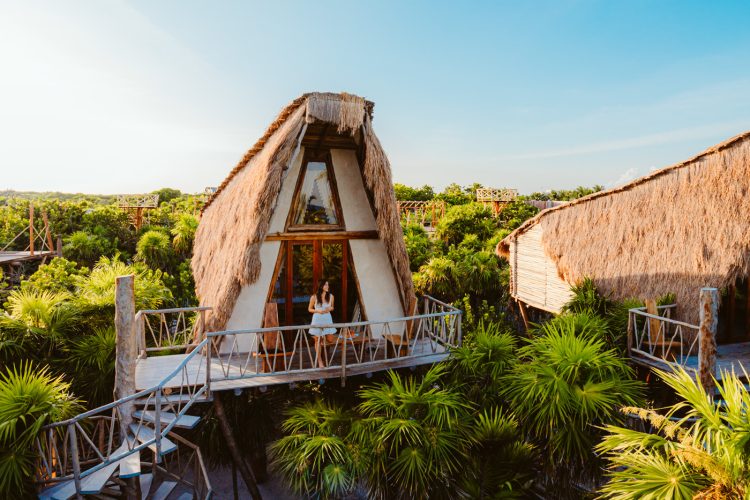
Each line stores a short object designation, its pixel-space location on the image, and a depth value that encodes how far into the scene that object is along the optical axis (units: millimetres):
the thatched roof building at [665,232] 9008
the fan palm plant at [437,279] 16969
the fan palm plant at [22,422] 5820
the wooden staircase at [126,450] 6117
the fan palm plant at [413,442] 6852
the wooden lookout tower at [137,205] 24406
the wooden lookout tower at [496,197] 27594
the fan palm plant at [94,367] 8641
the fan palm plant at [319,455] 6973
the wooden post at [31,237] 18062
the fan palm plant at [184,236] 19453
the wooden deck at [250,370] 7703
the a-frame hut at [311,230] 8156
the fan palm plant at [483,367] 8156
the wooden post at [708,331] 7129
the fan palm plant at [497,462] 7109
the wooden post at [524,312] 15984
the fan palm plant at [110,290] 9938
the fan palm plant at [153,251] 19016
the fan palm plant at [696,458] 3822
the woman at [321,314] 8516
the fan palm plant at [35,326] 8625
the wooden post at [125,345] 7121
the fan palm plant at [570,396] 6828
